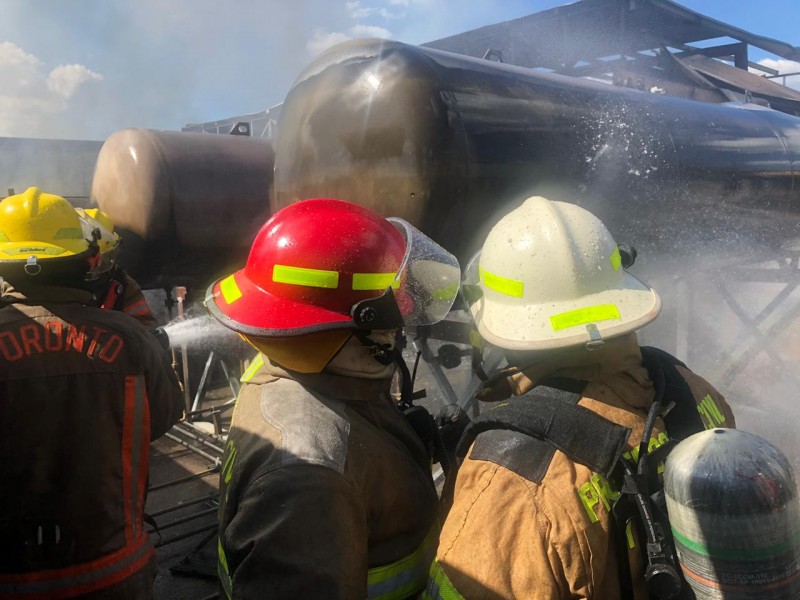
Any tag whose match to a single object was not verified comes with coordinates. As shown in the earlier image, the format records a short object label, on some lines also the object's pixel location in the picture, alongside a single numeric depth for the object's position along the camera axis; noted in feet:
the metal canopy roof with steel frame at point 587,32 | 27.66
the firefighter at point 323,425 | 3.50
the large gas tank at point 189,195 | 10.90
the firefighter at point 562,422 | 3.72
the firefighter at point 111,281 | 11.56
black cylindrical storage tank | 8.61
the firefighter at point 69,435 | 6.62
